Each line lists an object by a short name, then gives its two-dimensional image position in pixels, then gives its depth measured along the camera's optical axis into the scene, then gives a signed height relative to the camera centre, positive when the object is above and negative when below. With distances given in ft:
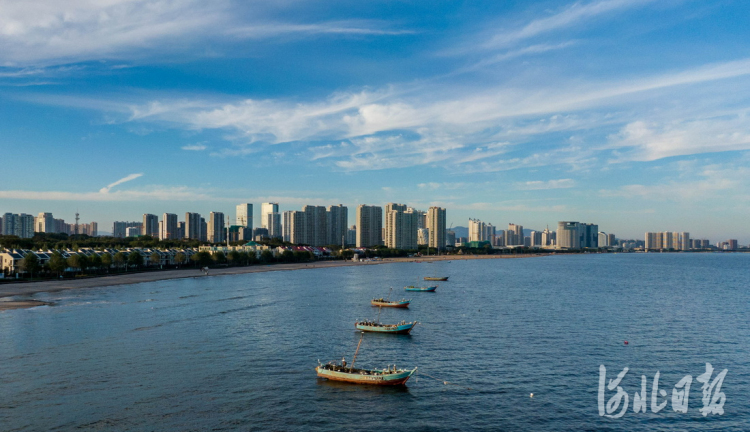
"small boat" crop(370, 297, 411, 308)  292.40 -43.63
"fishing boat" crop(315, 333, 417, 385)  132.05 -39.44
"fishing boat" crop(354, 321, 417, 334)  205.67 -41.07
